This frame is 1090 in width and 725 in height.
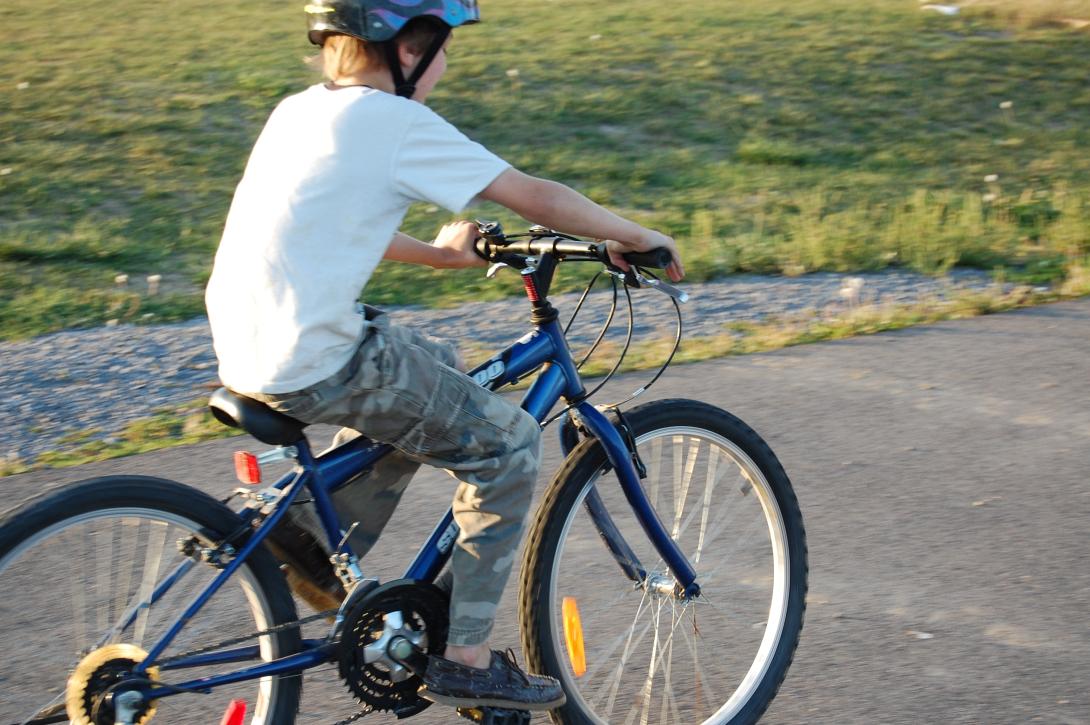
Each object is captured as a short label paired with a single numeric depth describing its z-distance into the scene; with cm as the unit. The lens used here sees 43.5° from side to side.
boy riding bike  281
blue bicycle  287
